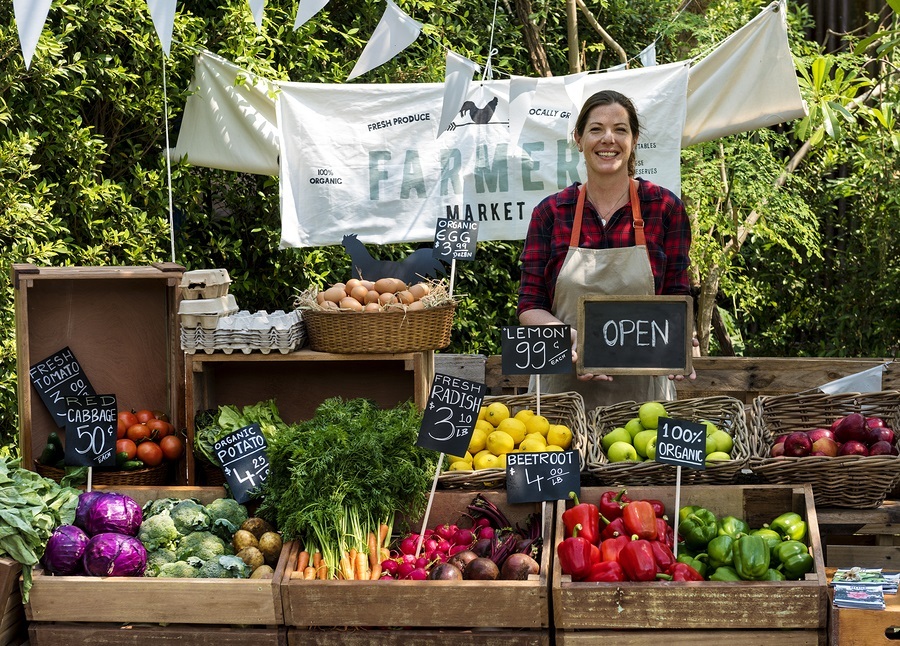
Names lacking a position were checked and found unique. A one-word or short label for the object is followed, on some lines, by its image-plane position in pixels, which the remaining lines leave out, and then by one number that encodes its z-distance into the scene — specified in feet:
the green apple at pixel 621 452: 10.71
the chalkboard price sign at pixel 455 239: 13.94
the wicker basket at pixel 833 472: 10.08
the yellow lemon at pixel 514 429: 11.17
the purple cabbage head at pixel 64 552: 9.61
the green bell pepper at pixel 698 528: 9.61
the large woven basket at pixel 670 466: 10.43
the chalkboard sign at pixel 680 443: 9.62
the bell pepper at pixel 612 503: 9.89
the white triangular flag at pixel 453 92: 15.11
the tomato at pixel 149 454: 12.18
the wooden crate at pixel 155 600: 9.07
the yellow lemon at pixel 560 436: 11.13
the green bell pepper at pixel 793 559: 9.00
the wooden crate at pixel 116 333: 13.10
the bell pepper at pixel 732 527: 9.62
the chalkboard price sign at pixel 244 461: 10.84
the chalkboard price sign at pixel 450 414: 9.79
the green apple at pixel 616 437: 11.02
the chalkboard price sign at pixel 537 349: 10.32
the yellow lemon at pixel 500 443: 11.00
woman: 11.84
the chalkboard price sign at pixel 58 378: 12.46
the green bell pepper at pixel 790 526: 9.57
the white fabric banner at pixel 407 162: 17.29
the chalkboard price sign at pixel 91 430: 10.96
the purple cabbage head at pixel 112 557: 9.51
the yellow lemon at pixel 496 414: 11.64
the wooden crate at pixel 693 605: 8.56
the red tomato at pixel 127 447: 12.07
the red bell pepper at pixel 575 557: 8.95
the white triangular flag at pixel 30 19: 10.05
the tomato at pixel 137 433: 12.39
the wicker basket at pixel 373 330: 11.95
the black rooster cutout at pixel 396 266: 14.11
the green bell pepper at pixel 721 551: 9.16
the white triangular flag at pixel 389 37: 15.16
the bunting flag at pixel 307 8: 12.09
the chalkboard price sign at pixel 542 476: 10.12
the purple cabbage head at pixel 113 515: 10.09
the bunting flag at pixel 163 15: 10.90
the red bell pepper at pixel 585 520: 9.53
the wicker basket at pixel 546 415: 10.60
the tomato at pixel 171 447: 12.41
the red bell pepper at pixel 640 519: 9.50
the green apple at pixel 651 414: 11.10
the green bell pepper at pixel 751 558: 8.80
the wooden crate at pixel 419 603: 8.83
